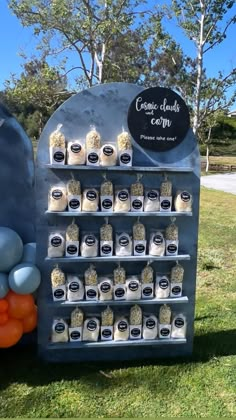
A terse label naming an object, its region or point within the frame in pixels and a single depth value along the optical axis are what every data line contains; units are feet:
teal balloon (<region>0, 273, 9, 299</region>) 9.65
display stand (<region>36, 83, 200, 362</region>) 9.77
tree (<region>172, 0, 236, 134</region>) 42.68
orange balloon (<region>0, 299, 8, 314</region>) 9.70
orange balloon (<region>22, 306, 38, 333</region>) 10.21
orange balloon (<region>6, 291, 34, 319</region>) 9.77
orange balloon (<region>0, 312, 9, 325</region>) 9.71
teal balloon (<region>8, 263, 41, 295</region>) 9.57
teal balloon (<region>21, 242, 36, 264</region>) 10.21
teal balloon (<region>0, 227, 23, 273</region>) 9.61
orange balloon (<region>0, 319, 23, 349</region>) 9.70
